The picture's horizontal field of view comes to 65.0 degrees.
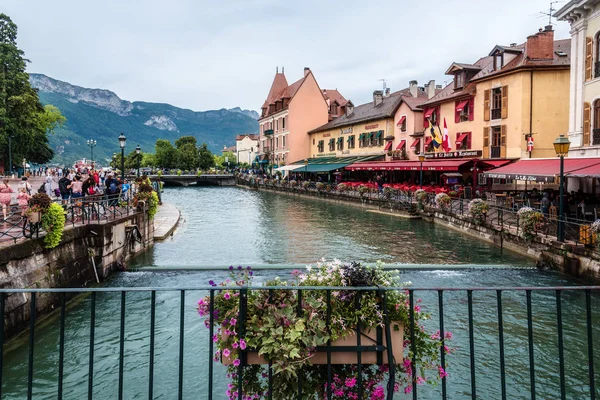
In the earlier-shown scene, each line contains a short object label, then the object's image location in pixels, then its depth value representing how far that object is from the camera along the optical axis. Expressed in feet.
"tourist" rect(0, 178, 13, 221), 48.86
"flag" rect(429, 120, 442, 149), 130.98
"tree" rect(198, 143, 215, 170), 405.08
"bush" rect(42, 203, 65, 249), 38.58
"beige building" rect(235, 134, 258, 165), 488.93
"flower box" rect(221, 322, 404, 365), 12.42
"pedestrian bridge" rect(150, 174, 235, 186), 291.38
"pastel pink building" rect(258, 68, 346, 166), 239.91
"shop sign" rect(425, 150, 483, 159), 118.25
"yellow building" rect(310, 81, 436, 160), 156.76
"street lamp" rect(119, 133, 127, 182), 80.37
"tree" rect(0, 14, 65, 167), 153.69
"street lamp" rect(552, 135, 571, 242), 47.69
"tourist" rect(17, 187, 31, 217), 49.34
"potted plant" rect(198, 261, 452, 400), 12.07
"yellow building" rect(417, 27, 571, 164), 102.78
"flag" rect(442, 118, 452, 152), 124.92
